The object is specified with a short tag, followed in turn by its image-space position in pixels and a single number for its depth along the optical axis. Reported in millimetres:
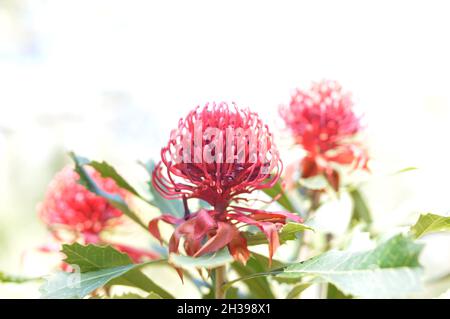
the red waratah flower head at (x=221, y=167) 753
